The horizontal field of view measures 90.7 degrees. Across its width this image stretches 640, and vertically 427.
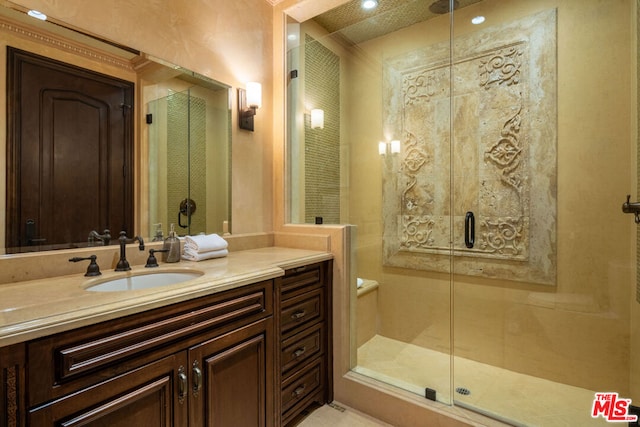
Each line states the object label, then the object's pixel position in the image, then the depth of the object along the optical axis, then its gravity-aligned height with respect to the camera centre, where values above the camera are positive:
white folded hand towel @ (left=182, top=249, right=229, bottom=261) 1.66 -0.23
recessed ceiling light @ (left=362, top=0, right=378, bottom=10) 2.44 +1.62
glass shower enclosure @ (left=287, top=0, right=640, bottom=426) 2.03 +0.18
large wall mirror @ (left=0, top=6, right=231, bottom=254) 1.24 +0.33
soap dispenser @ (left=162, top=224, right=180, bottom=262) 1.62 -0.19
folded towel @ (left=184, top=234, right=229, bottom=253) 1.67 -0.17
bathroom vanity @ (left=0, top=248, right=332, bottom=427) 0.80 -0.47
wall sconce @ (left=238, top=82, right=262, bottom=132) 2.14 +0.75
